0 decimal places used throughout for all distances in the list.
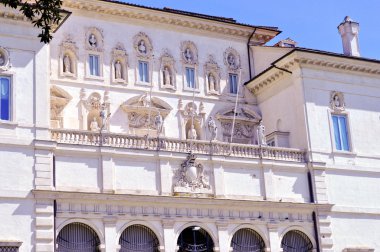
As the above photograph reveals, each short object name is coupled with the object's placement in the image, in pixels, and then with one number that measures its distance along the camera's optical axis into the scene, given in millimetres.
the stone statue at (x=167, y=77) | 39719
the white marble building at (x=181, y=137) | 31688
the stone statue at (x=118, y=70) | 38469
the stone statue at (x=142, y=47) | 39375
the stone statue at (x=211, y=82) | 40969
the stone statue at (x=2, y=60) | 31864
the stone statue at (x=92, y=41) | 38156
